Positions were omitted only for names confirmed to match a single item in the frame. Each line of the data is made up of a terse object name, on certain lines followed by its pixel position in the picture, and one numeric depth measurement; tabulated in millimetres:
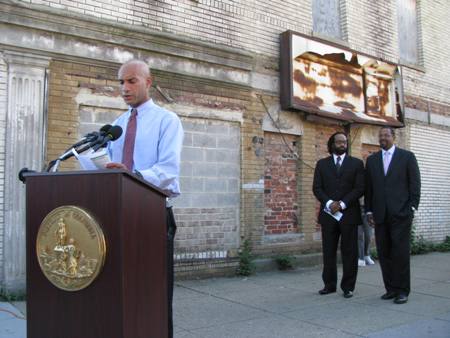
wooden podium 2160
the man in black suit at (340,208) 5969
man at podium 2752
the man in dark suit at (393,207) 5727
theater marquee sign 8508
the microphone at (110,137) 2607
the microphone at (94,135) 2629
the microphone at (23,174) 2508
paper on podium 2490
